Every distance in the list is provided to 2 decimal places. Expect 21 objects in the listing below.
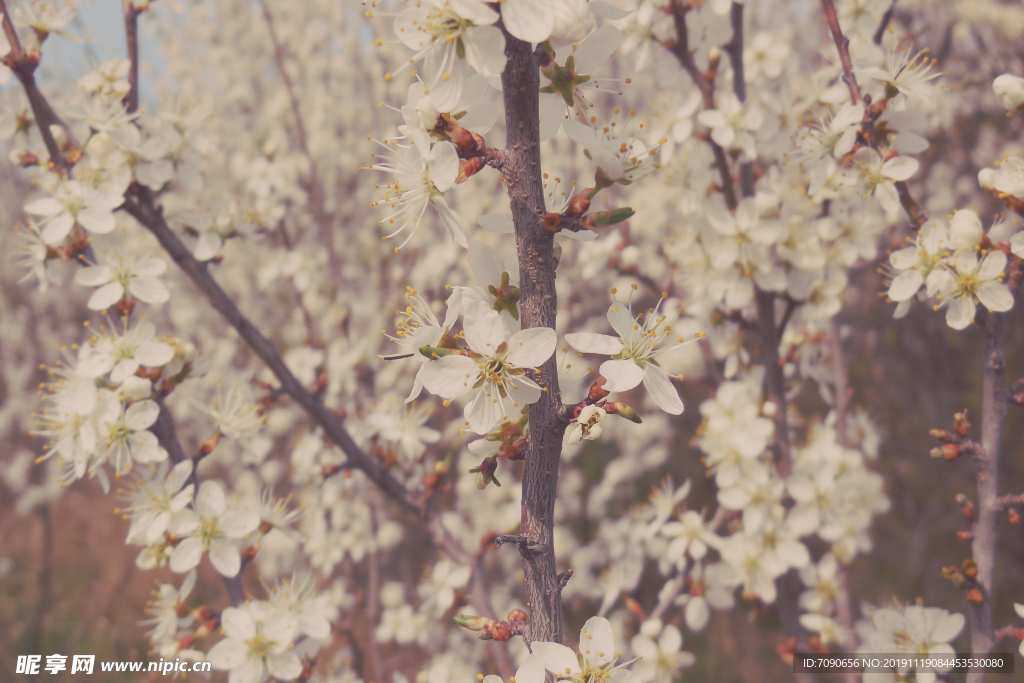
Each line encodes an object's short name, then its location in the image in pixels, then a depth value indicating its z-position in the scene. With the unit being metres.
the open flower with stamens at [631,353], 0.45
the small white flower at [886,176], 0.50
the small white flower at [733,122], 0.53
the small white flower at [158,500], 0.50
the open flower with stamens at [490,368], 0.45
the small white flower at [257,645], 0.50
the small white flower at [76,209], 0.51
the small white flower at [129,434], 0.50
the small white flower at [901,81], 0.50
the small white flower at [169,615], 0.51
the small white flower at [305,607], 0.51
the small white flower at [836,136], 0.50
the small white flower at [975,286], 0.48
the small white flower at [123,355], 0.50
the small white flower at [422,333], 0.45
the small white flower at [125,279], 0.51
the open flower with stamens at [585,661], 0.45
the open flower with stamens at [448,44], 0.44
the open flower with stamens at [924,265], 0.49
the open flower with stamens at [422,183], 0.45
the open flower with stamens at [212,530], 0.50
